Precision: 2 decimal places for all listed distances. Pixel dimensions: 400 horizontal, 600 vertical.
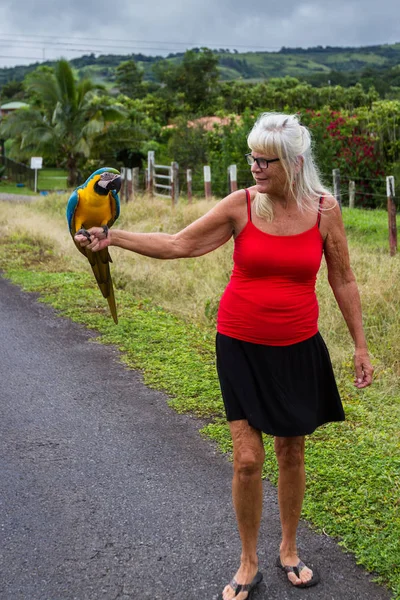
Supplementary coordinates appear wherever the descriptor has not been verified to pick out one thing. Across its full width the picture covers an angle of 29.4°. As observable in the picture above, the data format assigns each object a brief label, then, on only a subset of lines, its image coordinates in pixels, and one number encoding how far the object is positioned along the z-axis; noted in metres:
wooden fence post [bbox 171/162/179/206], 16.95
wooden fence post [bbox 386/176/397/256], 10.07
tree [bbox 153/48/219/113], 46.42
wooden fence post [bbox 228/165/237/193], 12.88
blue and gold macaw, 3.02
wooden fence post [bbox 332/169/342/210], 12.27
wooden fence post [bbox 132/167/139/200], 21.25
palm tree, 26.22
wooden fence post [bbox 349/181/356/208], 18.06
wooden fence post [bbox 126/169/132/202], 20.38
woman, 2.93
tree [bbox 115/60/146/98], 62.36
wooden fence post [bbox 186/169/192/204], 16.87
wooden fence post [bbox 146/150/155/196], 19.78
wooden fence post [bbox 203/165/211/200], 14.55
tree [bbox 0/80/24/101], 94.41
